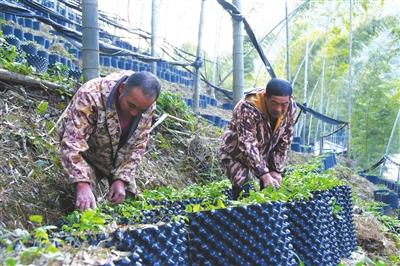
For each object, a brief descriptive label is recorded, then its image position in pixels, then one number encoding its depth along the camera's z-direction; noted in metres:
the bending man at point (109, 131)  3.00
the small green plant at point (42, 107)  4.32
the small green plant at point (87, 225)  2.09
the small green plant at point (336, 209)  4.07
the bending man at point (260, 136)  3.78
